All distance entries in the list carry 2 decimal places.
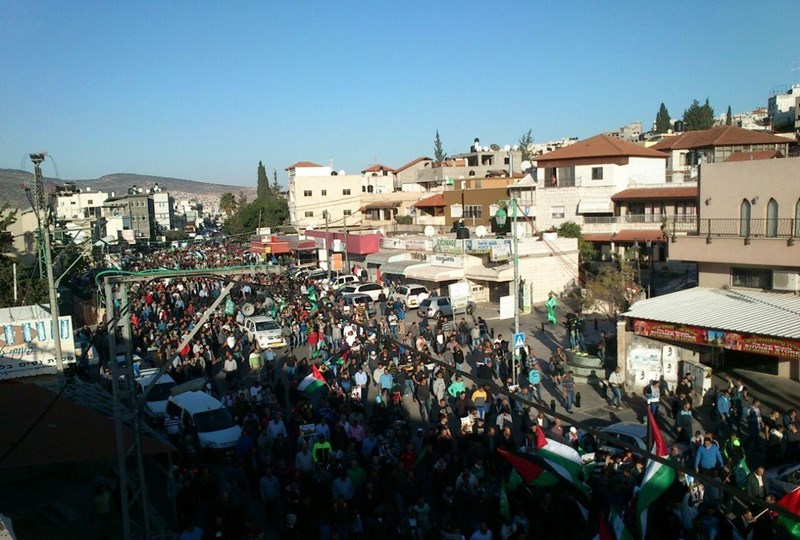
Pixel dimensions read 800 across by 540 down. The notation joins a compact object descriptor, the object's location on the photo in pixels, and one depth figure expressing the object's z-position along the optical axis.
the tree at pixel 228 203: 128.50
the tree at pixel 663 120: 93.19
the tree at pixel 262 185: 126.96
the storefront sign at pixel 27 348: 17.69
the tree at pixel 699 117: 79.81
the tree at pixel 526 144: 103.26
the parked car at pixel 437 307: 29.78
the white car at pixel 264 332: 25.69
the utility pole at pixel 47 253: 17.98
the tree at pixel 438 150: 113.12
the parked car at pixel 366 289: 34.94
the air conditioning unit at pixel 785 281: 18.80
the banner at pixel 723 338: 16.00
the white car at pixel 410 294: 33.16
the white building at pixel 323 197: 72.94
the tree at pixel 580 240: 41.06
